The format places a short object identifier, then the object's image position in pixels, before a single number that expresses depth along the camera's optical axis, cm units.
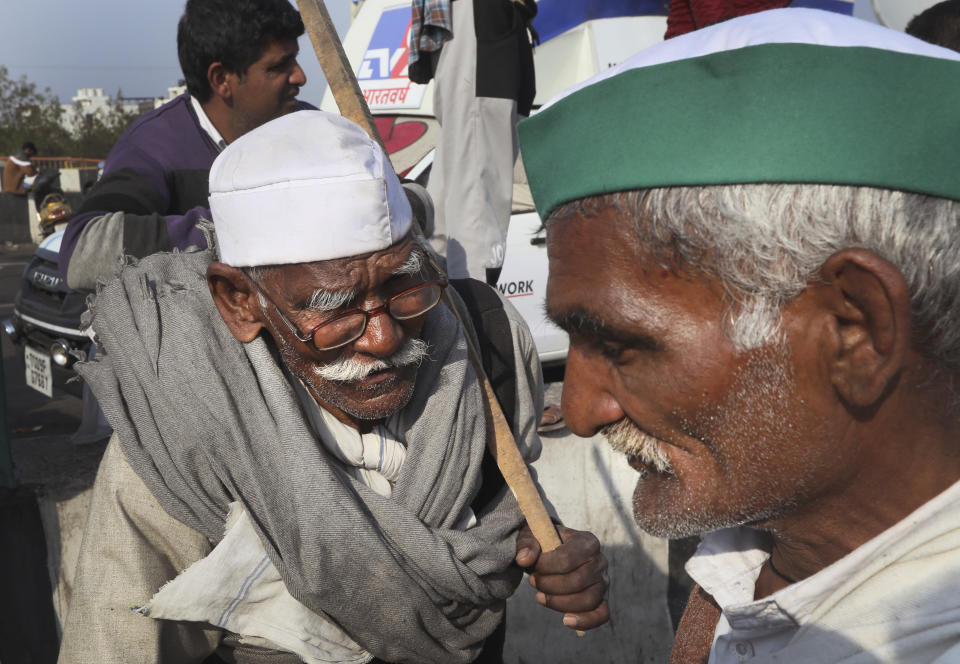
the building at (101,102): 4959
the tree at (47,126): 3644
